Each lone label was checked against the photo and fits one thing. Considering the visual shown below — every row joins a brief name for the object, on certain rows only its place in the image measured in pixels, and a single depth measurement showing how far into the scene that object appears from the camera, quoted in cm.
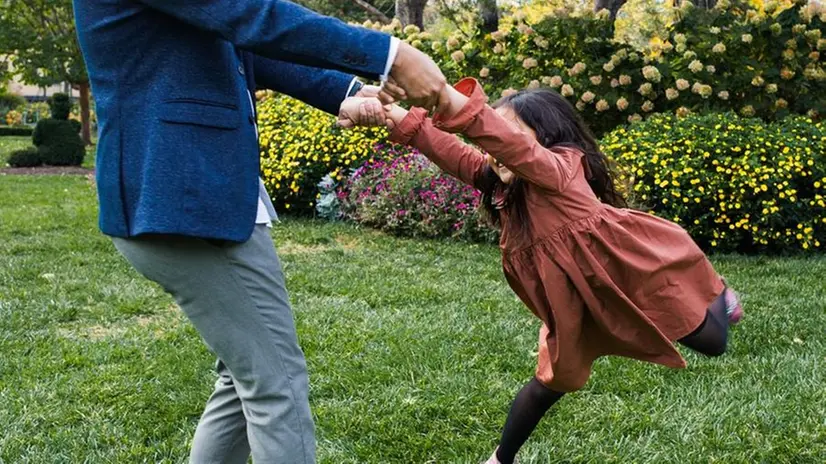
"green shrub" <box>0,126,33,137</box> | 2895
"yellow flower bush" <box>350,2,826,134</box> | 785
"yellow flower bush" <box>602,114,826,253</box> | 664
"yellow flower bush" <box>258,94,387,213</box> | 866
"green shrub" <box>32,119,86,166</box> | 1515
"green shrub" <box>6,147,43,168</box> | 1488
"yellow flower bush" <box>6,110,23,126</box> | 3616
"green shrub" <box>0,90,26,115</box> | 3862
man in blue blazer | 158
